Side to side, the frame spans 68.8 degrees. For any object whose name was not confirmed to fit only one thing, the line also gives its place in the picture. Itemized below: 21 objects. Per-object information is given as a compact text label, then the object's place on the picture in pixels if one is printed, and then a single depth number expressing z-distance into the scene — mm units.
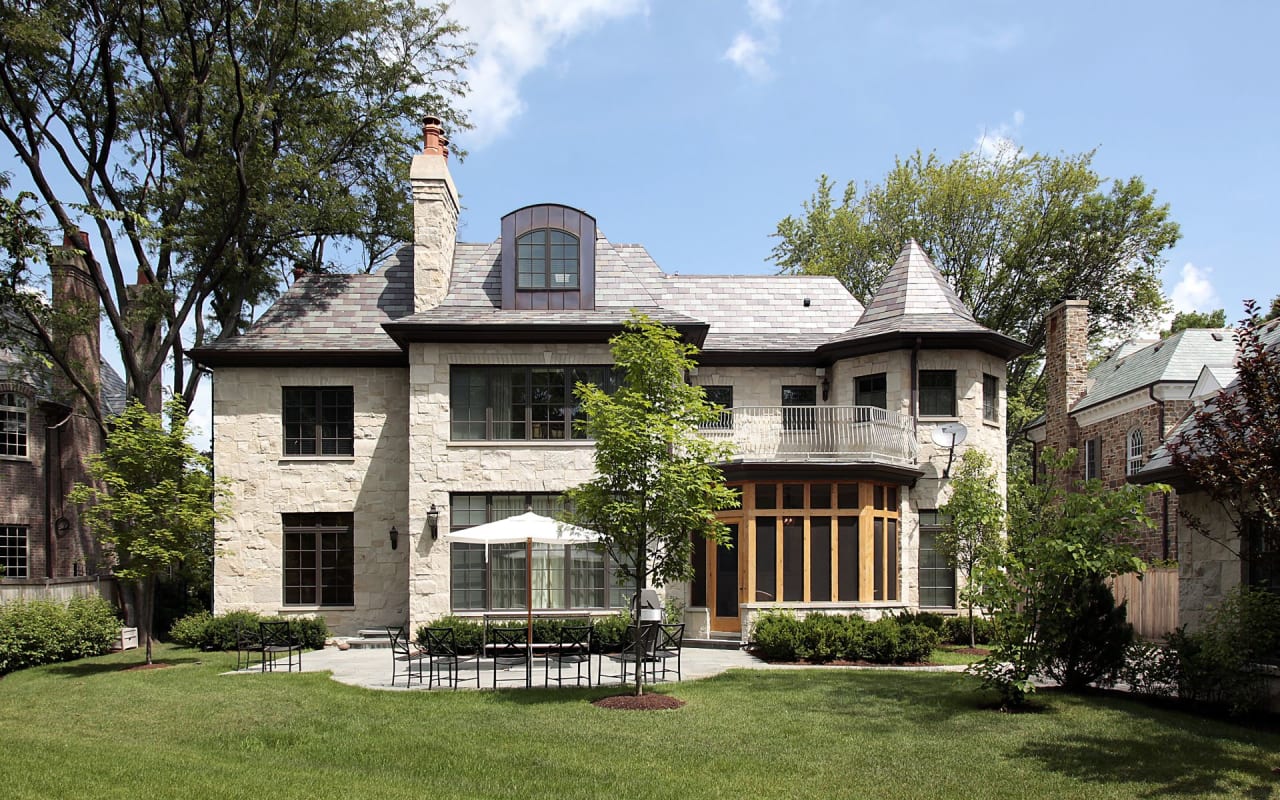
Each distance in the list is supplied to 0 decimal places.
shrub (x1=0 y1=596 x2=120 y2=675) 17453
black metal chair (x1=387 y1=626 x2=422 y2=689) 14023
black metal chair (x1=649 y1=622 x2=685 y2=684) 14301
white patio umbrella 14655
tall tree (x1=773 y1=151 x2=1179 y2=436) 32156
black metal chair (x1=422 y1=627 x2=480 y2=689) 13836
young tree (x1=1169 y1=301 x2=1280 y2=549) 8992
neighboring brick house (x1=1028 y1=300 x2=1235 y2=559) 24625
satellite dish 19531
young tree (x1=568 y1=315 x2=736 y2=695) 12438
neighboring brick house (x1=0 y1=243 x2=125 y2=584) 24078
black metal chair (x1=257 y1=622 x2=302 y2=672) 15968
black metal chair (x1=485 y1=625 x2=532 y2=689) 15547
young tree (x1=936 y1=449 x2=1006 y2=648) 17470
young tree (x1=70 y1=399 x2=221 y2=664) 16234
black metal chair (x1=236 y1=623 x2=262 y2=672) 16081
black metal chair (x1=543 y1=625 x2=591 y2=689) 13852
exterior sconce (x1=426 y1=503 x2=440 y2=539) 18656
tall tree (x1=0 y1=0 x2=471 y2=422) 20406
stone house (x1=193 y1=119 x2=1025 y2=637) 18766
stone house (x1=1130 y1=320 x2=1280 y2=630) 11484
